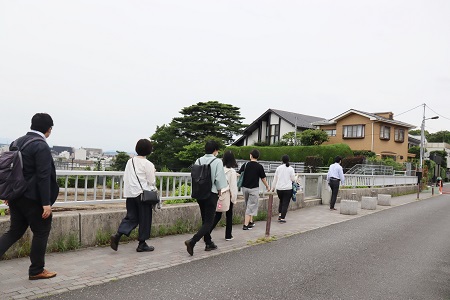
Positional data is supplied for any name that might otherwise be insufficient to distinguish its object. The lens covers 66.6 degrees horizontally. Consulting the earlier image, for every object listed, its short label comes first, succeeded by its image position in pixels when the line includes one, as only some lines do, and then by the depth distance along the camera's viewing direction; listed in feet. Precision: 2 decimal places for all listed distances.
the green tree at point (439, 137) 258.98
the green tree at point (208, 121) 131.75
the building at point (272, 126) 145.59
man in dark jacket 12.73
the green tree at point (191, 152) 115.55
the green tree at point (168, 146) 126.11
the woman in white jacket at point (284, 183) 30.17
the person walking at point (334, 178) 38.65
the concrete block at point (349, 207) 37.09
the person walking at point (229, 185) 20.97
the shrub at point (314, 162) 102.58
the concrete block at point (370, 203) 43.09
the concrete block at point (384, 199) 48.79
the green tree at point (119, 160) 130.50
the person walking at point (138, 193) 17.75
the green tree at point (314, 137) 121.08
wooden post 23.36
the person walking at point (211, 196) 18.35
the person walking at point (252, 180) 24.99
